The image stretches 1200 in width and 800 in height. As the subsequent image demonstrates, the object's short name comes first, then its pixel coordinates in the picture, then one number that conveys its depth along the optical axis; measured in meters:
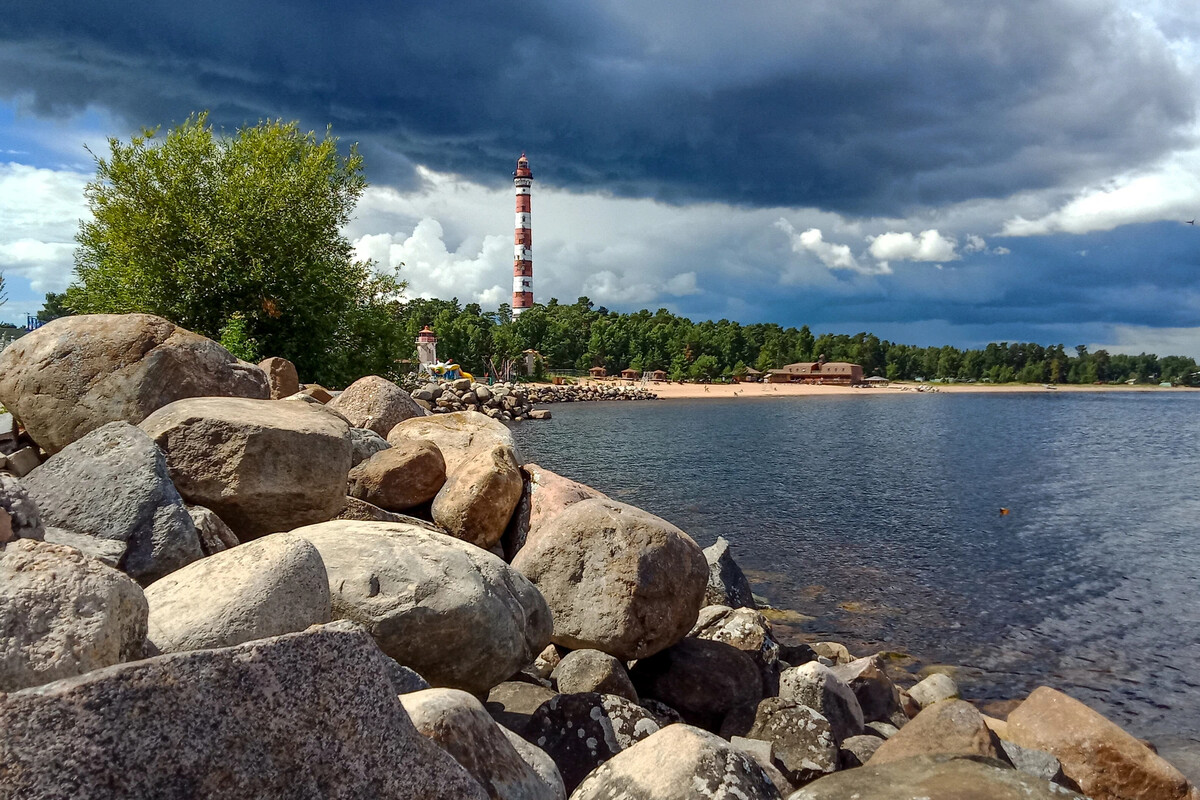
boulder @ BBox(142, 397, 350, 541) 7.32
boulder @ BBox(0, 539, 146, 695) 3.51
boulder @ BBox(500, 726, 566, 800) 4.80
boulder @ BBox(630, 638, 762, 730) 8.54
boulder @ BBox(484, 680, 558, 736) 6.60
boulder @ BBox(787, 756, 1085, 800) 5.02
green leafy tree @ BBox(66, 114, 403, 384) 27.19
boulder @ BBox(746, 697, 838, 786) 7.39
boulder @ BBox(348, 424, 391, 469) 11.06
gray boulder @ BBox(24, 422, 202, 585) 5.73
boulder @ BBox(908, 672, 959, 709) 11.55
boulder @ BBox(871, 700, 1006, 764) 7.49
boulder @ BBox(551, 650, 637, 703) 7.38
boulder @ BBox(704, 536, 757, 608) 13.67
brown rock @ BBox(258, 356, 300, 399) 17.78
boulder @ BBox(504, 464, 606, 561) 10.58
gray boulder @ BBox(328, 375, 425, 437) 13.77
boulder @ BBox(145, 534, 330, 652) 4.39
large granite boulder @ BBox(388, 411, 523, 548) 10.08
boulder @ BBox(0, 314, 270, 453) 8.77
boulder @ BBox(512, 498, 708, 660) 8.18
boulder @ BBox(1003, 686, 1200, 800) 8.51
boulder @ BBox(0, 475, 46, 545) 5.04
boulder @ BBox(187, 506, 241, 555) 6.46
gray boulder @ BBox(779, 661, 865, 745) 8.60
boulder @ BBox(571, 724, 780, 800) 4.76
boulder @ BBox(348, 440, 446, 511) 10.30
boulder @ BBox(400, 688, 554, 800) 3.95
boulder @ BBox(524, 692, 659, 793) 6.11
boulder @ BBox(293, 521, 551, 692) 5.78
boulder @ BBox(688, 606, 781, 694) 9.91
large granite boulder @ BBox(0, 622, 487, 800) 2.47
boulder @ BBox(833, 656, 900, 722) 10.09
